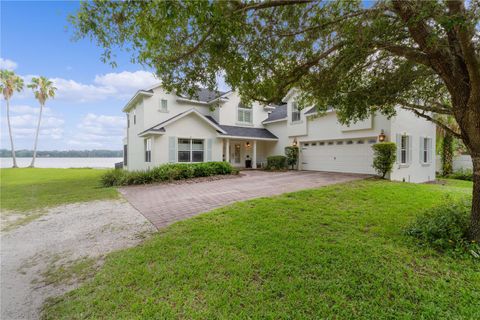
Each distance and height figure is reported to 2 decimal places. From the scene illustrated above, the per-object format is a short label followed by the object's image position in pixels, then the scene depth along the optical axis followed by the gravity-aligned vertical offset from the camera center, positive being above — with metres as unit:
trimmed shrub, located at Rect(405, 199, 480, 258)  3.99 -1.48
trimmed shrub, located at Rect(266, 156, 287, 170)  18.12 -0.39
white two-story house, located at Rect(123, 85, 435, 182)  13.78 +1.64
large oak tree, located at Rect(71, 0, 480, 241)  3.24 +2.09
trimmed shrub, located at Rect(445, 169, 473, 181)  16.44 -1.37
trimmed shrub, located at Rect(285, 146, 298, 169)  18.17 +0.22
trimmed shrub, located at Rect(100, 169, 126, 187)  13.33 -1.25
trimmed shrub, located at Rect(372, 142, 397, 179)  12.13 +0.08
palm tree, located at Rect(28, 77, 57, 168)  35.22 +11.13
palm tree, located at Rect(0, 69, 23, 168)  32.66 +11.22
